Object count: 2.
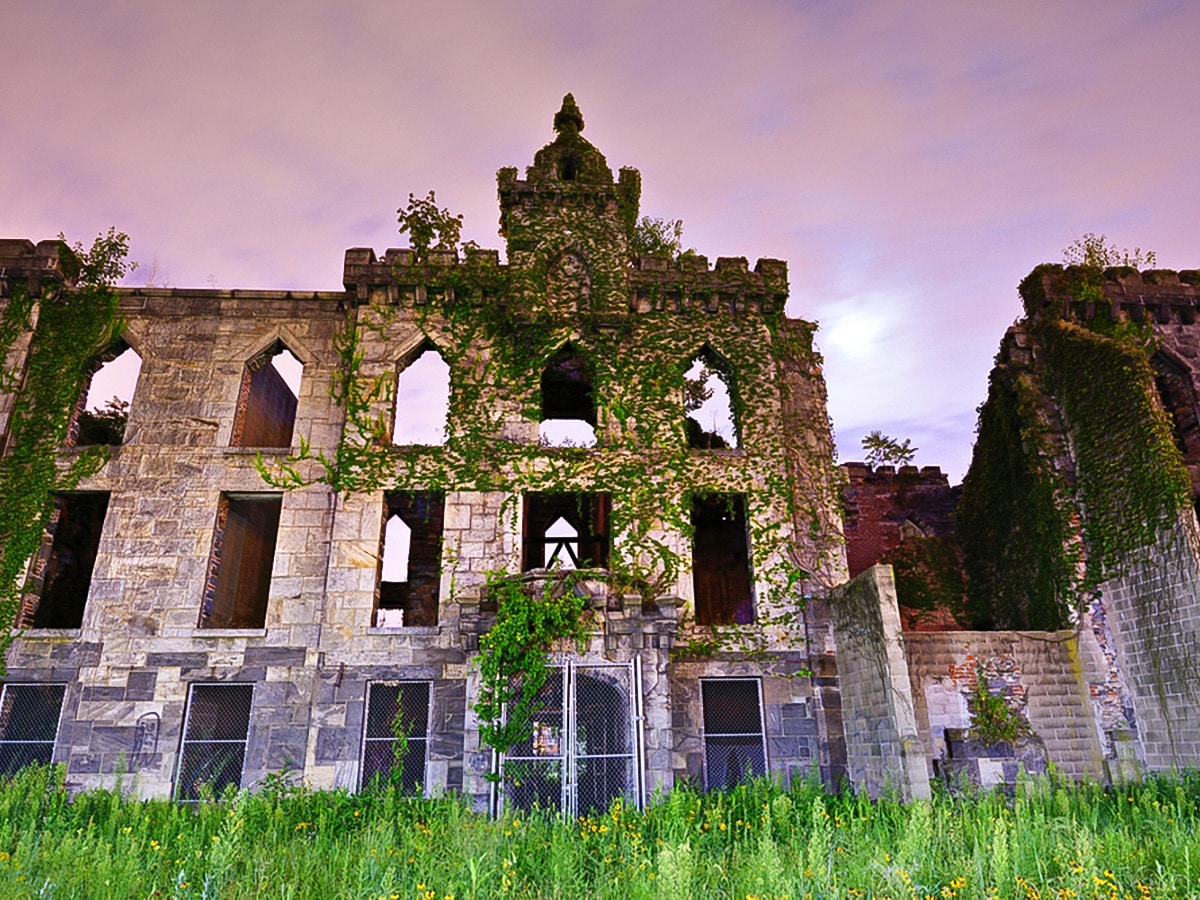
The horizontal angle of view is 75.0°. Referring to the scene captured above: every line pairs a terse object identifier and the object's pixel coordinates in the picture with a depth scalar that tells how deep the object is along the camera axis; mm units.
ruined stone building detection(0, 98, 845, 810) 13195
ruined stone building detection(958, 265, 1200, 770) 13555
